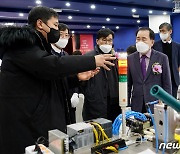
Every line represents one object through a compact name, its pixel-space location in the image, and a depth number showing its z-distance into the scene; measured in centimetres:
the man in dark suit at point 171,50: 320
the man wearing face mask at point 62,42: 248
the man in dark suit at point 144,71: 226
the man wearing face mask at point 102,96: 233
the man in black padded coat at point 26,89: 129
